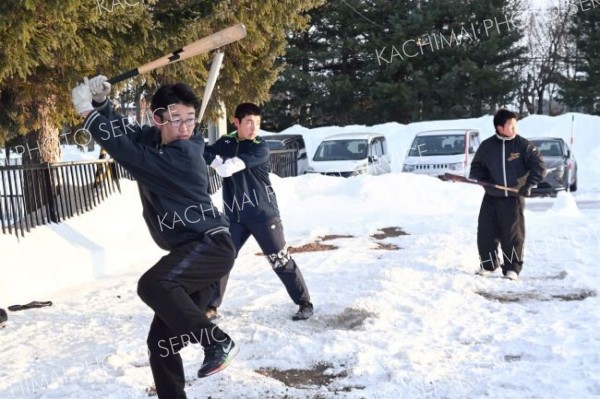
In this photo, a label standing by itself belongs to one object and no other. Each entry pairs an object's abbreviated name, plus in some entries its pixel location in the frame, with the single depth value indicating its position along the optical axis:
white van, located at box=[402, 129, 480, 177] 17.11
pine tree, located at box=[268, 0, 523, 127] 34.97
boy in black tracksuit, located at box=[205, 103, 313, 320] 5.89
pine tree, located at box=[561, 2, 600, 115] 35.94
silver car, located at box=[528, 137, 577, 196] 15.84
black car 20.17
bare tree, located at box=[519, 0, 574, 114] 43.06
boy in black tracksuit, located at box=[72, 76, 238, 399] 3.42
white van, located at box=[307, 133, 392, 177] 17.91
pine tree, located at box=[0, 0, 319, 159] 6.59
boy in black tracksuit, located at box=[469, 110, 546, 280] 7.46
